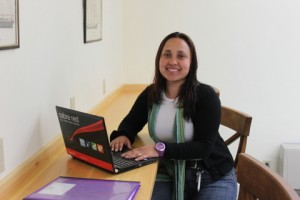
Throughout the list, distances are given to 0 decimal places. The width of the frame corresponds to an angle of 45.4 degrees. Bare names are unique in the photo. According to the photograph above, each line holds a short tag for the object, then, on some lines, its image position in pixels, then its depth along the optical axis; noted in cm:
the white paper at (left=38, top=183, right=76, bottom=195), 112
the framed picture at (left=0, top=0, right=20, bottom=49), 112
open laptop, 128
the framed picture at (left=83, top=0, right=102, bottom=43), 199
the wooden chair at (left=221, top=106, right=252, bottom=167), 189
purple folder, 109
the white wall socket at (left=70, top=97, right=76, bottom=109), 181
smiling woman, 157
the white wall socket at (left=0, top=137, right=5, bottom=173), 116
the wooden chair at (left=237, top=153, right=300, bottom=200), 97
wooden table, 121
